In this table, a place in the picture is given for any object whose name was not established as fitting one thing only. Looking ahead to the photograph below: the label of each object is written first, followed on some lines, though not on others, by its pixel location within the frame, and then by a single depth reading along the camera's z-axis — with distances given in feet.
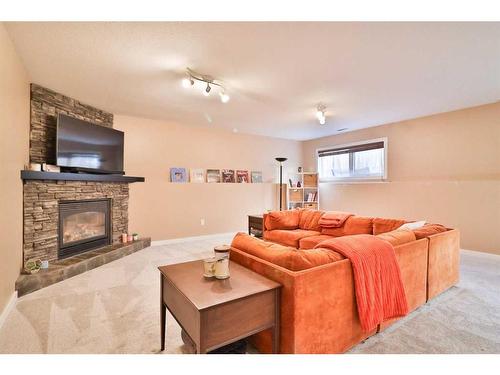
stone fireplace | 9.77
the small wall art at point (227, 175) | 18.65
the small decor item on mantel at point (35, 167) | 9.53
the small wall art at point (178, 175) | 16.38
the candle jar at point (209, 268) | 4.90
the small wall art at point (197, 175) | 17.16
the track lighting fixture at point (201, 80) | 9.17
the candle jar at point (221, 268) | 4.85
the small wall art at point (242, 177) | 19.33
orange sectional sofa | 4.66
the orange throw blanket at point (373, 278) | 5.43
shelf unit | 20.82
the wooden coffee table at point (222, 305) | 3.87
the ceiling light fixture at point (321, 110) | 12.93
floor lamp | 20.83
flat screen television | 10.77
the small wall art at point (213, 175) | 17.94
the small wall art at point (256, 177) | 20.11
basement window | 17.22
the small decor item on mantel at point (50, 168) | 9.90
